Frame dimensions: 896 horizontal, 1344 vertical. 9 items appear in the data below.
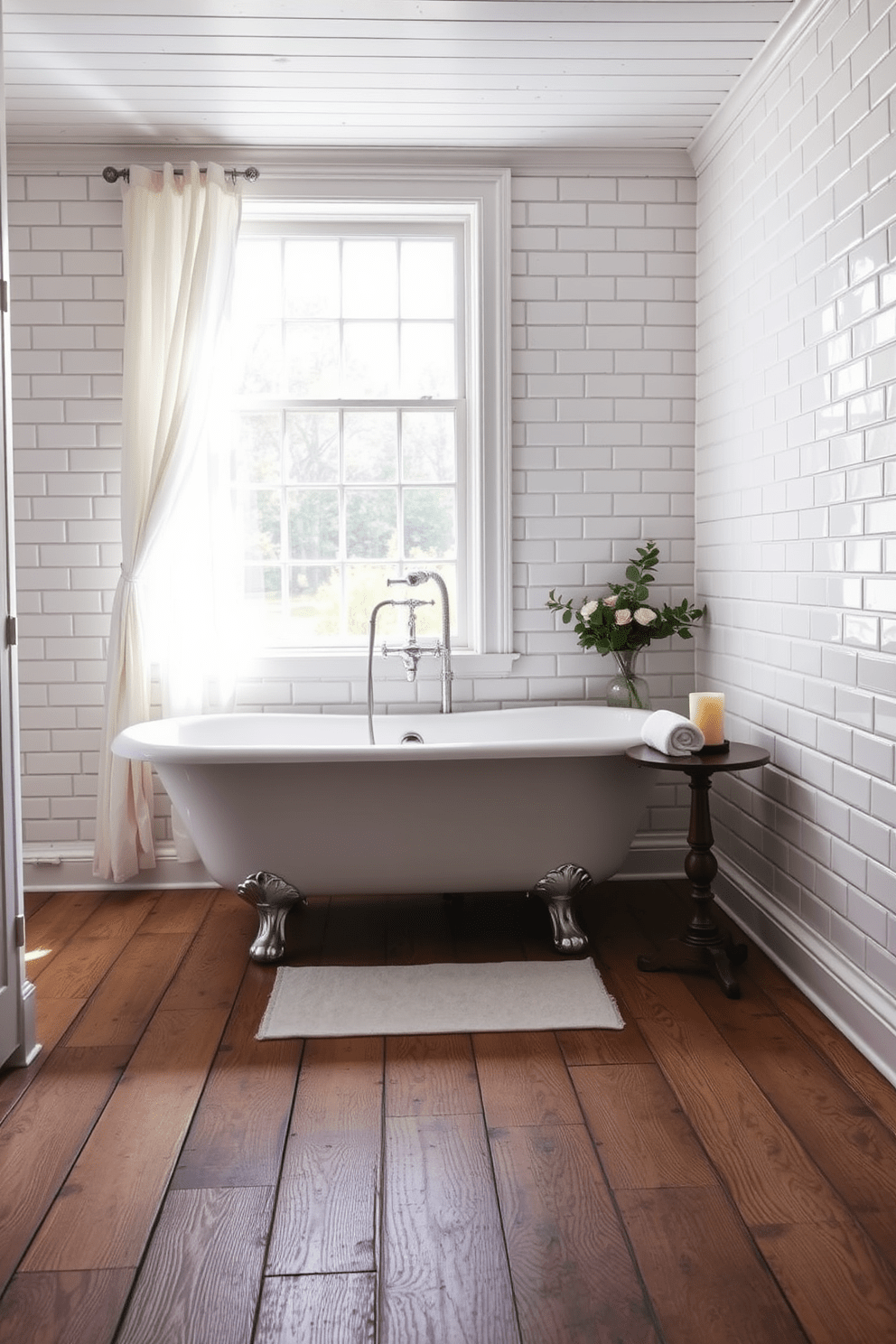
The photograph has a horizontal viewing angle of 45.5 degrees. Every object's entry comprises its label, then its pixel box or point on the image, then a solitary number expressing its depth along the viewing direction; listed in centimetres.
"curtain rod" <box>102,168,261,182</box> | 395
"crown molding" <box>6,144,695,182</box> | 402
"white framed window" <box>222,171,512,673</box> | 428
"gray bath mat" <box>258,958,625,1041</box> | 287
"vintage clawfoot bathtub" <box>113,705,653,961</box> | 319
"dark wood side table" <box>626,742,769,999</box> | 315
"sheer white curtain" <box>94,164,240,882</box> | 396
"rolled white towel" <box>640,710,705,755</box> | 311
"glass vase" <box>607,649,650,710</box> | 403
